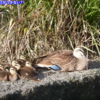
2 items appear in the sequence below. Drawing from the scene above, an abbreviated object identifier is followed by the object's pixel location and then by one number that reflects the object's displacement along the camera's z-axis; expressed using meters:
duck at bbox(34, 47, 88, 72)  9.91
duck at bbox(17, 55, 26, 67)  10.08
